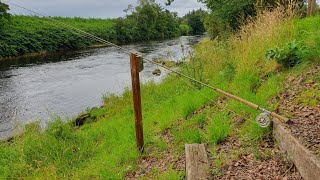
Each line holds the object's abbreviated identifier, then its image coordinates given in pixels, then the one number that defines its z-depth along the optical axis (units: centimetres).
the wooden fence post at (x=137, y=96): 450
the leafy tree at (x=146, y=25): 5012
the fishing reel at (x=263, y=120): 360
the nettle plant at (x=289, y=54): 524
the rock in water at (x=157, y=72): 1676
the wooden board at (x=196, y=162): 327
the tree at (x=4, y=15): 2994
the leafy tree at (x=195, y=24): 9758
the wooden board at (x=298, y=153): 251
